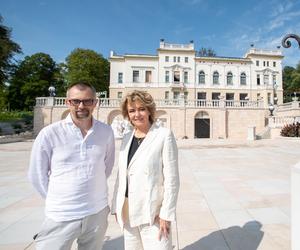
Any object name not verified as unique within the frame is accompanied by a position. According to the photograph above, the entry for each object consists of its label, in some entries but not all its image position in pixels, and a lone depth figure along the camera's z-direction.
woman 1.79
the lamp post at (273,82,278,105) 37.29
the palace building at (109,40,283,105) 36.84
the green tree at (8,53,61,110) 38.91
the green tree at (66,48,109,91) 37.28
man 1.64
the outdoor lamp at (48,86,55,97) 22.50
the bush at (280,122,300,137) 17.06
